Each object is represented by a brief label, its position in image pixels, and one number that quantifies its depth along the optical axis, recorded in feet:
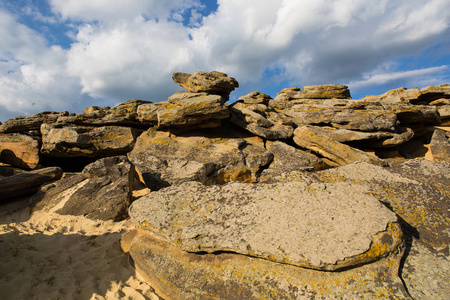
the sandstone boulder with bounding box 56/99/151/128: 41.67
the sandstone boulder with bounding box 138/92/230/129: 34.55
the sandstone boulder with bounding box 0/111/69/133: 45.32
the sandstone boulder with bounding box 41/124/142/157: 37.45
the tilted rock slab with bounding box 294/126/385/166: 31.17
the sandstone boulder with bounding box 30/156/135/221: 22.43
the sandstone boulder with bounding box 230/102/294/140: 36.70
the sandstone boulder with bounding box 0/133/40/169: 41.27
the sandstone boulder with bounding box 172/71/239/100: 39.32
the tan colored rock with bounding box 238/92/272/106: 54.19
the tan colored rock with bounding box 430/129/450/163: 37.06
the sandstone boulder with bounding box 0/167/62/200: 26.29
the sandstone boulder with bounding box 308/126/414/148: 35.91
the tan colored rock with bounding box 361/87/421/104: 52.90
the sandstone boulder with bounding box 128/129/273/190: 29.25
